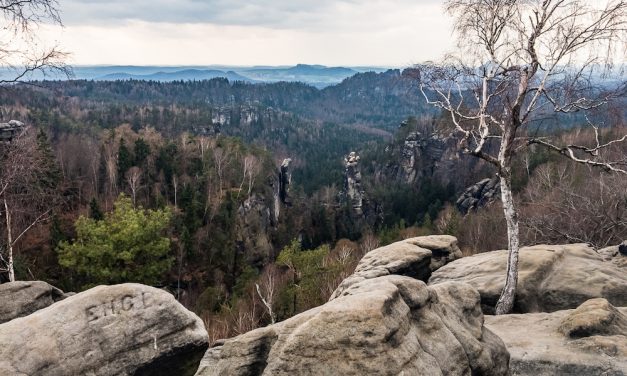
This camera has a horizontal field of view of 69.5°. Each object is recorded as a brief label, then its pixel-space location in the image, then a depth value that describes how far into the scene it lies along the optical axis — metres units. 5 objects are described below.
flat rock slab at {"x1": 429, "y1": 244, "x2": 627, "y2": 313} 16.80
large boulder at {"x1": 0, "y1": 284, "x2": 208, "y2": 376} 9.73
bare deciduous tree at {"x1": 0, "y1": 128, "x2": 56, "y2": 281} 14.57
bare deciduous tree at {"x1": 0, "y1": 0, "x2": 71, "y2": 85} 10.15
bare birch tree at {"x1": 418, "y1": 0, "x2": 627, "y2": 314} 15.00
